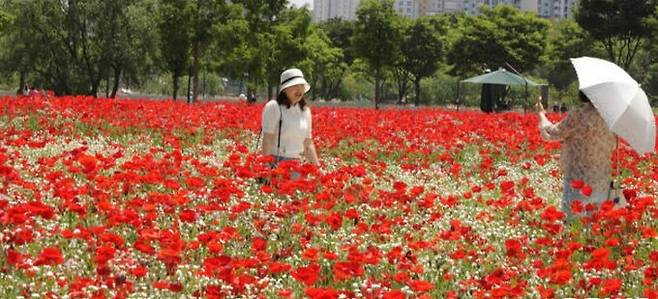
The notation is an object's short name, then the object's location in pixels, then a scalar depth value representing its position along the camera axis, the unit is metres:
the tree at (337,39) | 80.44
